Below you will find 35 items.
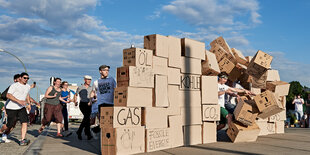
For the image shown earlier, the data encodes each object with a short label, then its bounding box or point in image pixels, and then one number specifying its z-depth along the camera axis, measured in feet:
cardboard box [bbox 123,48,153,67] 20.97
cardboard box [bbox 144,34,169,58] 22.57
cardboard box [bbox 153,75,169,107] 21.98
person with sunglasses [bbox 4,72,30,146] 26.35
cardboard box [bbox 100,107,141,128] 19.56
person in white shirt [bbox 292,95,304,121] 54.91
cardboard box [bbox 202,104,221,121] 25.60
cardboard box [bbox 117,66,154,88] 20.56
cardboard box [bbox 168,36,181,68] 23.62
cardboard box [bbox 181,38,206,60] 25.14
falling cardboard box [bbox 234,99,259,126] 25.95
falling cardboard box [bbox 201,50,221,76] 26.96
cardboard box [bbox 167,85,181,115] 23.22
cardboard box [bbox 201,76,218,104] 25.75
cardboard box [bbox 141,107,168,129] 21.26
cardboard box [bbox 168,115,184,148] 23.12
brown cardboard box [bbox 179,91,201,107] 24.35
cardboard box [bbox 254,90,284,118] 25.50
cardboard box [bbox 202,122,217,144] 25.71
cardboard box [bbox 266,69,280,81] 32.87
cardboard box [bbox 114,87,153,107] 20.29
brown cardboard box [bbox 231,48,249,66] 31.76
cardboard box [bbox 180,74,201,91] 24.54
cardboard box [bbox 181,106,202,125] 24.27
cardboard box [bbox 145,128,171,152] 21.39
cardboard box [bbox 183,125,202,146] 24.45
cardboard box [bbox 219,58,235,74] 30.09
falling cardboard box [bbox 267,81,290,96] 32.83
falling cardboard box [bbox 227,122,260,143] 25.70
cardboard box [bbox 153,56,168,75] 22.43
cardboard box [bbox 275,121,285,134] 33.76
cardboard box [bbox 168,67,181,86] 23.49
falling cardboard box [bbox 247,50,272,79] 28.35
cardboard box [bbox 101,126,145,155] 19.53
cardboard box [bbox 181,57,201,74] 24.84
